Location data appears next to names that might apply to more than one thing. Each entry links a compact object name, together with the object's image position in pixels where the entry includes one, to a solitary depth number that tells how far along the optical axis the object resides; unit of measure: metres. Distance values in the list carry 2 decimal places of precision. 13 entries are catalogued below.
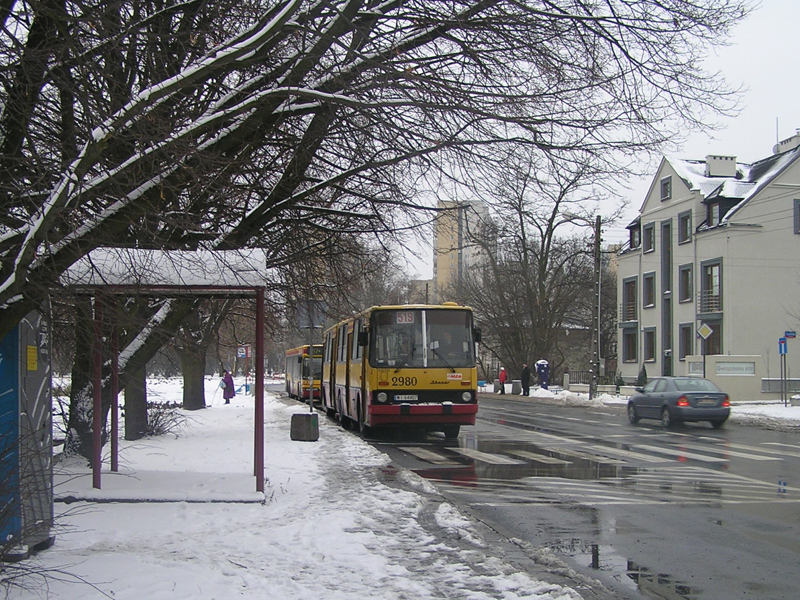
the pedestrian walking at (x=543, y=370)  51.50
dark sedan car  24.00
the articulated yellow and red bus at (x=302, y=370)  40.00
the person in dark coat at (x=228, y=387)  40.22
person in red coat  54.22
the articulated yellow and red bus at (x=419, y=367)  18.95
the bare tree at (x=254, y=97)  5.82
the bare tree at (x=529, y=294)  53.12
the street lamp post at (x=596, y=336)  38.72
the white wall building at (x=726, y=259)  45.44
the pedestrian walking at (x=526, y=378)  48.67
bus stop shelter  6.88
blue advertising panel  6.09
